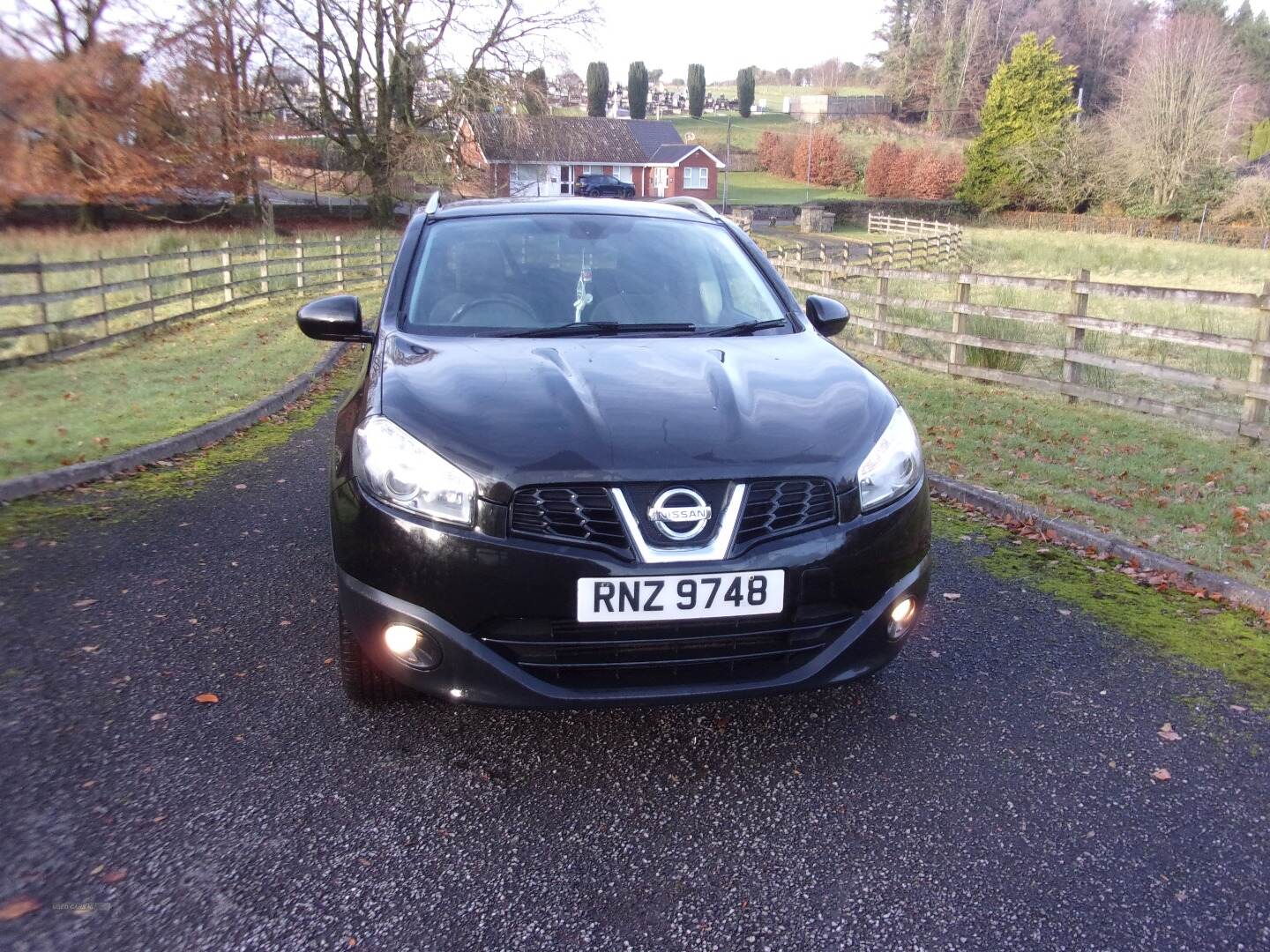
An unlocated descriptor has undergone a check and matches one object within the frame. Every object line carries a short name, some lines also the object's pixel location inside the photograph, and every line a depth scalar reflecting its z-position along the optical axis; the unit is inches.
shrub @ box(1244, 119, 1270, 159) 2556.6
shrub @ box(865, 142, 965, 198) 2945.4
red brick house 1422.2
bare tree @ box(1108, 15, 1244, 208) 2134.6
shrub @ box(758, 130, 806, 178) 3848.4
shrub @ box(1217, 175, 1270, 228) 1952.5
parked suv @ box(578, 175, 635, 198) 1934.9
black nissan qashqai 102.7
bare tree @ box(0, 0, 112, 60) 1104.2
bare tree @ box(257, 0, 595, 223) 1359.5
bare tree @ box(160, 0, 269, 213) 1199.6
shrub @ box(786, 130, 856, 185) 3440.0
